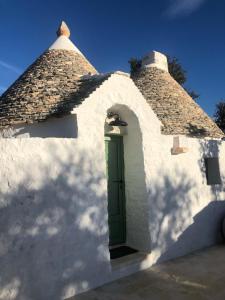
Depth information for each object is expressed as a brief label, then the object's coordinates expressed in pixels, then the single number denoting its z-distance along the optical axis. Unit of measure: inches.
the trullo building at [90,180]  185.0
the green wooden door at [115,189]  277.6
